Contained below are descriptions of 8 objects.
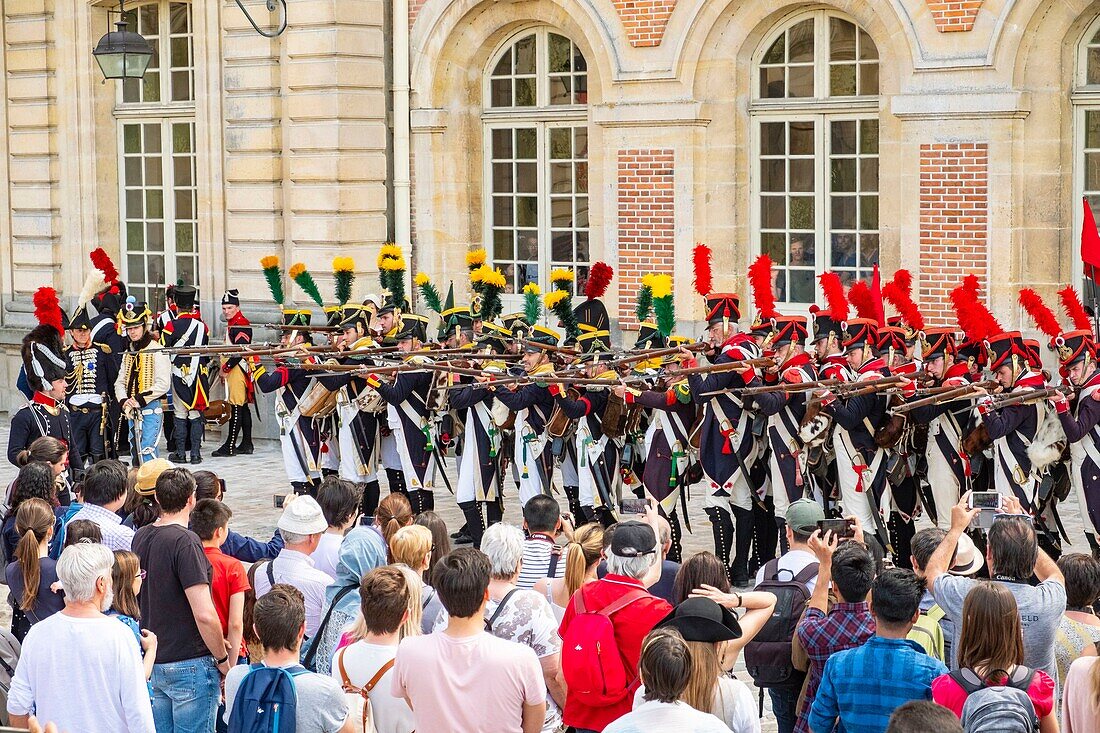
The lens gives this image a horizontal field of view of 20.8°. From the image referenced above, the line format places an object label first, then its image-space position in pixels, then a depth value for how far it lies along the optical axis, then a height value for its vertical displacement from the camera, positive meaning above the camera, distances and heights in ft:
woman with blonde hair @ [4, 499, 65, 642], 39.77 -4.37
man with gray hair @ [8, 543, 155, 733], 32.93 -4.72
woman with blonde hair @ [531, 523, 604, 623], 37.27 -4.08
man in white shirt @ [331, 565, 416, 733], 32.66 -4.56
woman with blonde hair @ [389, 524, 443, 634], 37.41 -3.95
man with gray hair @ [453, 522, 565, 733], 34.48 -4.37
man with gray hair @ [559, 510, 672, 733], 33.20 -4.12
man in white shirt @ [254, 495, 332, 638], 39.66 -4.31
